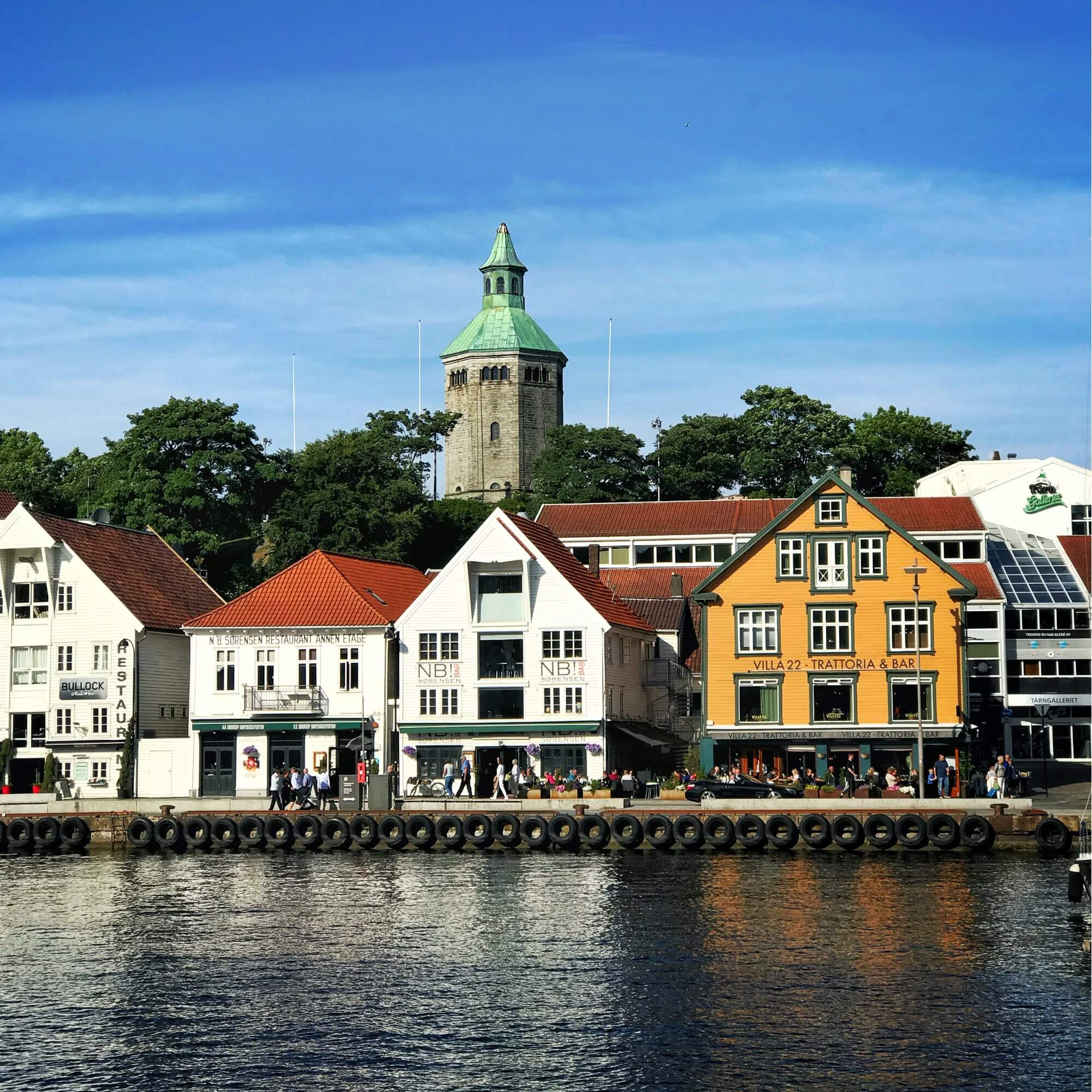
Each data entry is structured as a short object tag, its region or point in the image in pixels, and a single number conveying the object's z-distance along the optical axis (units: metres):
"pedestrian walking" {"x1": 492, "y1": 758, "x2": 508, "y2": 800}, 67.88
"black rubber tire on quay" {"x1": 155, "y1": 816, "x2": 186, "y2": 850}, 62.19
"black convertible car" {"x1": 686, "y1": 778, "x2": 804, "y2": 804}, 63.34
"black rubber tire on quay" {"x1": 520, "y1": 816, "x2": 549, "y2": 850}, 59.25
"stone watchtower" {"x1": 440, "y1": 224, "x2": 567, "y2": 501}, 189.88
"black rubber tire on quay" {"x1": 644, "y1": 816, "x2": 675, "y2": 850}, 58.28
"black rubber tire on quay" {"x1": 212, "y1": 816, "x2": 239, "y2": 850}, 61.94
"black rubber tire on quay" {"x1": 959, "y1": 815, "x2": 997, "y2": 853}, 56.25
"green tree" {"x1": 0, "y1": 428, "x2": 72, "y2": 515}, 109.69
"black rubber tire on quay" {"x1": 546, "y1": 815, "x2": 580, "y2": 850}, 59.00
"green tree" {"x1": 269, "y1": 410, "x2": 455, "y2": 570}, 109.62
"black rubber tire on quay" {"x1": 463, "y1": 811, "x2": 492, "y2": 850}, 60.03
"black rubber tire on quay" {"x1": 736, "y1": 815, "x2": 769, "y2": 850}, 57.59
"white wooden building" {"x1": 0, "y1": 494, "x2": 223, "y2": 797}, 76.62
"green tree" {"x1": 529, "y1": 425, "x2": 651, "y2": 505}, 133.62
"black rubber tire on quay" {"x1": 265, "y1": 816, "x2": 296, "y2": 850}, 61.31
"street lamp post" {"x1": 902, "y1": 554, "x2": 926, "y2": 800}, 61.72
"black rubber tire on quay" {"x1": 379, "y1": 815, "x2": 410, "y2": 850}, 60.69
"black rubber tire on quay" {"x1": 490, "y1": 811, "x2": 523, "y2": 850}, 59.91
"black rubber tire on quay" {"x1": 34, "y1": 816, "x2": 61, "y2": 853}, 63.50
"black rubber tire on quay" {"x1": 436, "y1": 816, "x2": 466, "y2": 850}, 60.16
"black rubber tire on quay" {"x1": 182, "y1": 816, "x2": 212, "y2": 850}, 62.16
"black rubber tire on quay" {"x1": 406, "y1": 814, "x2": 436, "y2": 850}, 60.44
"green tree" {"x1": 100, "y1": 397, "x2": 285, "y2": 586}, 103.94
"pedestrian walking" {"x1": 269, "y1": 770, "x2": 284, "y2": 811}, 65.00
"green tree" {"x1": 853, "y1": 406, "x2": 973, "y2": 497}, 128.88
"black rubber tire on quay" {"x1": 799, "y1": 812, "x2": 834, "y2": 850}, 57.28
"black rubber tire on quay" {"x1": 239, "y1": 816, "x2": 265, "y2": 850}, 61.78
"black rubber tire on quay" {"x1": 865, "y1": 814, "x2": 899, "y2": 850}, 56.78
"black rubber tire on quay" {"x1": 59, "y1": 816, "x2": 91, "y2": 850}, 63.50
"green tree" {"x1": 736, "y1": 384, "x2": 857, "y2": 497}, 122.94
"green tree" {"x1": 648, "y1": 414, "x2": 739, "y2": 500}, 131.50
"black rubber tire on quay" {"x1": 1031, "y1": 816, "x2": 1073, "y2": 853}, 55.53
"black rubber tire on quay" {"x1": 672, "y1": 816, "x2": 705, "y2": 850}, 58.03
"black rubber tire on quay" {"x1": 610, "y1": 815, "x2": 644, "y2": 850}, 58.59
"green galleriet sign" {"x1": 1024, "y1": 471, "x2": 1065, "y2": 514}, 107.25
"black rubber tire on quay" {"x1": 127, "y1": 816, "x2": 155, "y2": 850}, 62.78
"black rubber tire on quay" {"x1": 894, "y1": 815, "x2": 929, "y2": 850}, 56.50
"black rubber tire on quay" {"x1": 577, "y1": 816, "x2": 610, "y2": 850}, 58.75
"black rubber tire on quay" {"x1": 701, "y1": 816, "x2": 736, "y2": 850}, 57.92
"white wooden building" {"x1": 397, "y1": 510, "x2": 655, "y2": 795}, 73.56
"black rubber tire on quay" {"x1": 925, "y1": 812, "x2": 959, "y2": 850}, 56.47
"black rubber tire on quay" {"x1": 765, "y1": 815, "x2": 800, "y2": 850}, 57.50
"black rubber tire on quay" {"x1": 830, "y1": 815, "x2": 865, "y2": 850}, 56.94
